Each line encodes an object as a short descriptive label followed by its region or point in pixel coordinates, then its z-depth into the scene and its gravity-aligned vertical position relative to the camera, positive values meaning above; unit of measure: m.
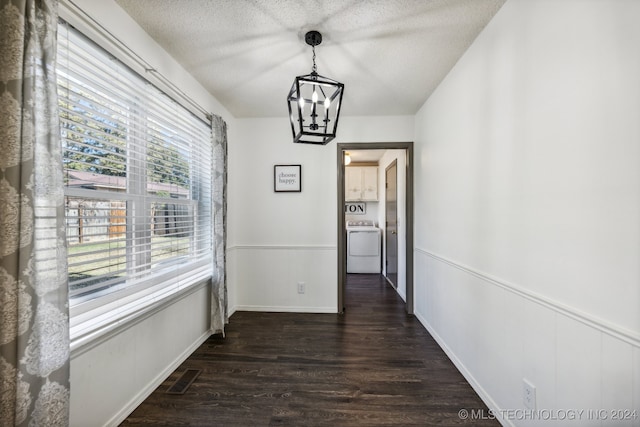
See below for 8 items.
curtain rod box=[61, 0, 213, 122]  1.31 +0.98
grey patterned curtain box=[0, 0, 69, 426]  0.92 -0.06
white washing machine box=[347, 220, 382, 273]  5.20 -0.77
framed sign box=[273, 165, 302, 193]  3.30 +0.43
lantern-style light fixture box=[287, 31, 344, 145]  1.40 +0.69
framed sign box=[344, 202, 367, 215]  5.87 +0.11
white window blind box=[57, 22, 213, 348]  1.30 +0.17
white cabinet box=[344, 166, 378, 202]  5.57 +0.62
